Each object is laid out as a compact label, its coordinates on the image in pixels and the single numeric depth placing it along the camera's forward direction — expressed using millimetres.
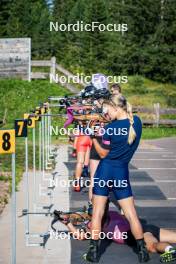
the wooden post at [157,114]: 55562
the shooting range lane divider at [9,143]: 13105
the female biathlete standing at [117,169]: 14969
